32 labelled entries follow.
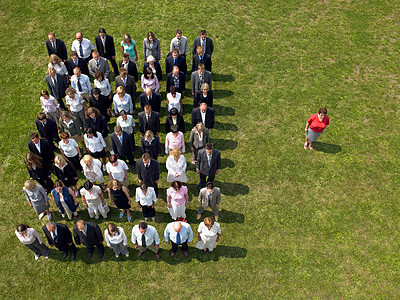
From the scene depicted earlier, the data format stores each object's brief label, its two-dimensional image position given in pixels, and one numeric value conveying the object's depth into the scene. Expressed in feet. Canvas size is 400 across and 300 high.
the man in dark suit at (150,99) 42.70
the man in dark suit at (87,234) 33.65
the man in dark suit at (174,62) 47.23
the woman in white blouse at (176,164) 36.99
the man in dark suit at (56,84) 44.50
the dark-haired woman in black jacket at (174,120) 40.68
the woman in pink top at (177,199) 35.29
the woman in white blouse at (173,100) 43.78
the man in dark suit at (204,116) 41.86
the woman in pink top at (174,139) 39.65
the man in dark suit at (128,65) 45.91
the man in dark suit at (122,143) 39.11
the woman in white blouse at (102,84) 43.47
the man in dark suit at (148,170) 37.17
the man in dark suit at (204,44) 49.98
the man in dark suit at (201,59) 48.42
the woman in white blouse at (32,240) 33.52
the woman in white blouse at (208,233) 32.81
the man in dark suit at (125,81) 44.53
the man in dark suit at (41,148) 38.92
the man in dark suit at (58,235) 33.76
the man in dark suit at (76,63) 46.65
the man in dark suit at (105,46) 49.60
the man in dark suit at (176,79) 45.19
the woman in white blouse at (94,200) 35.96
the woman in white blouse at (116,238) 32.76
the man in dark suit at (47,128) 40.59
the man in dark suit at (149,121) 41.42
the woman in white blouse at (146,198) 34.97
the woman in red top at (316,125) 41.83
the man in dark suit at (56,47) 50.29
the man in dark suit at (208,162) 37.57
